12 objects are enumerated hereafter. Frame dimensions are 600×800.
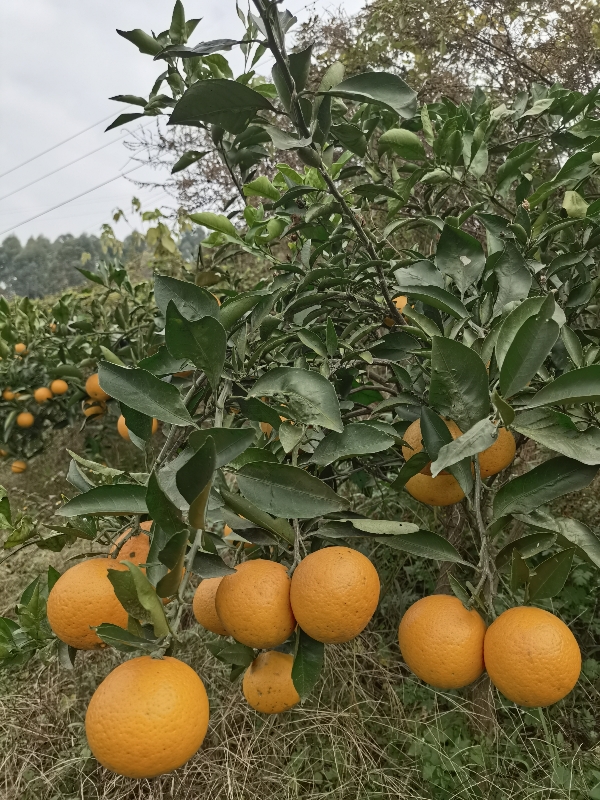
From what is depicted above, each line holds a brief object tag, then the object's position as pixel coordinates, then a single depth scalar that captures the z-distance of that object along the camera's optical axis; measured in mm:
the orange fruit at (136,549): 654
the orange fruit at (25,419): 3209
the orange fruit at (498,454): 705
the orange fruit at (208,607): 701
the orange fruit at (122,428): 1519
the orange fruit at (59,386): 2951
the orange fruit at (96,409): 2756
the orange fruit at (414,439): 711
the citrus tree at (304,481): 518
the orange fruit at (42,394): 3027
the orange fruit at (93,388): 2449
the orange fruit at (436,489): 721
